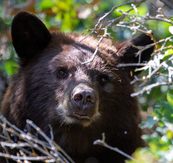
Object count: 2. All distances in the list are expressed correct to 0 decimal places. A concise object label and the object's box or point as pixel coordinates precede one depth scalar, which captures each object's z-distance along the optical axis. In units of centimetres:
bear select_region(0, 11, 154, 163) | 778
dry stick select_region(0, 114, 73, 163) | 530
